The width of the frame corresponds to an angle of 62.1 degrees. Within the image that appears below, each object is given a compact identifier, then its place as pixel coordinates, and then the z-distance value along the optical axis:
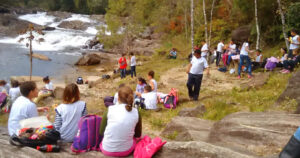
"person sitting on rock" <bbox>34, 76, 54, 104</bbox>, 10.40
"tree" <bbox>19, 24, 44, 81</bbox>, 12.02
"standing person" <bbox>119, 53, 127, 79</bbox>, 14.15
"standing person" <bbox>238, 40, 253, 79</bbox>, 10.77
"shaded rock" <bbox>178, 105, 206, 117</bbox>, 6.56
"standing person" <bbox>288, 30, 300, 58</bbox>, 10.09
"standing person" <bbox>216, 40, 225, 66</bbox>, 14.12
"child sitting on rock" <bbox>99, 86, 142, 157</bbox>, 3.44
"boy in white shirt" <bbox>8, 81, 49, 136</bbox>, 3.93
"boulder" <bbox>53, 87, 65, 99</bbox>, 10.78
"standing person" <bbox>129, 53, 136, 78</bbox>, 13.59
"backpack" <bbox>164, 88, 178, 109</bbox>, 7.96
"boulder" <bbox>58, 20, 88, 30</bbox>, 40.99
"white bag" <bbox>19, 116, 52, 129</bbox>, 3.72
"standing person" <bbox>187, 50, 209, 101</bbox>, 7.50
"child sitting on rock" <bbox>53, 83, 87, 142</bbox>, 3.88
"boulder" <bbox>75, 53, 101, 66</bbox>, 22.33
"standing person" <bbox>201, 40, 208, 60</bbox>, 13.27
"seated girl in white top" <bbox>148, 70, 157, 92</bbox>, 8.05
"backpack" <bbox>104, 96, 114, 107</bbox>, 8.45
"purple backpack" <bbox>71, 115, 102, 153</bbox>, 3.69
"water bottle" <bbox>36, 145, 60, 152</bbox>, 3.60
